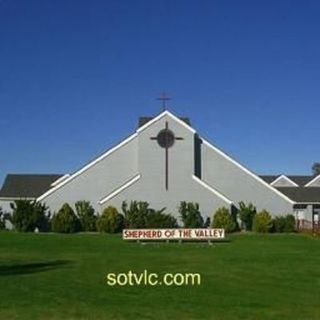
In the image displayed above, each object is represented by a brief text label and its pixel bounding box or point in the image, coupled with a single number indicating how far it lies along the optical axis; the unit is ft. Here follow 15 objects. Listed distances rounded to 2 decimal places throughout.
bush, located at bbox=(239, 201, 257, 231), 182.13
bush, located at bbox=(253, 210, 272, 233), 178.60
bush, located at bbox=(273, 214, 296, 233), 181.06
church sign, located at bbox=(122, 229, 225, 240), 131.85
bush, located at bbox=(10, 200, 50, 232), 178.29
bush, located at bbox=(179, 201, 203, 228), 177.27
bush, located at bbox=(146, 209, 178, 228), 174.50
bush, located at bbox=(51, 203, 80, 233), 176.14
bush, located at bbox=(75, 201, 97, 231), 178.60
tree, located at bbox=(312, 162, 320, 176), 545.32
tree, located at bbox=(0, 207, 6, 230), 189.47
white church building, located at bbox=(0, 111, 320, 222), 181.57
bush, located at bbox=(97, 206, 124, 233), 174.09
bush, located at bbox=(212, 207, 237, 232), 175.83
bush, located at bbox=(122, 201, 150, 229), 174.81
